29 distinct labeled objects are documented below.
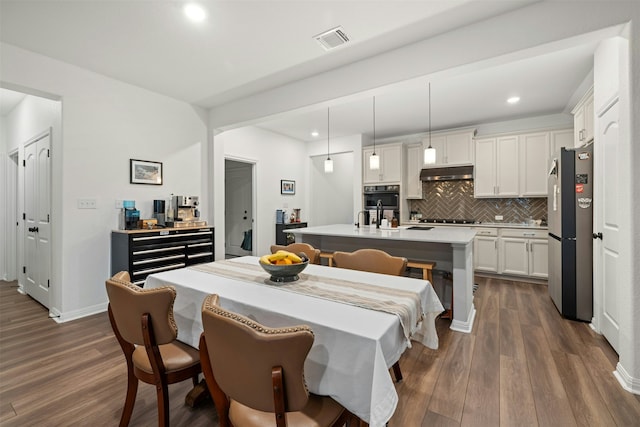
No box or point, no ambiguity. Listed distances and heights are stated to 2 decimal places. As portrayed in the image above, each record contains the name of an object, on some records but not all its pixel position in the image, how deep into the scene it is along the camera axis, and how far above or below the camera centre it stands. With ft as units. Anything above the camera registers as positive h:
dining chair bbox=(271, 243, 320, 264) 7.81 -1.06
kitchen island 9.02 -1.24
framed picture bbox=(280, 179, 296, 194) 20.21 +1.80
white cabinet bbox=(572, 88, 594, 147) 10.19 +3.40
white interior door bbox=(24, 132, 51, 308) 11.21 -0.21
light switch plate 10.36 +0.33
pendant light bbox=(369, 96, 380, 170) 13.28 +2.29
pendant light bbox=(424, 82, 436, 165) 11.56 +2.22
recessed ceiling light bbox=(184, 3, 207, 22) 7.14 +5.02
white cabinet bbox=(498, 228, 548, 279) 14.35 -2.07
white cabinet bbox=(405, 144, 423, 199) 18.44 +2.54
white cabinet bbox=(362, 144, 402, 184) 18.45 +2.98
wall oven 18.43 +1.03
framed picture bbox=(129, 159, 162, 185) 11.78 +1.68
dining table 3.28 -1.39
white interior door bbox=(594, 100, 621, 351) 7.37 -0.35
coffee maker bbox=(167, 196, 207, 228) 12.20 +0.02
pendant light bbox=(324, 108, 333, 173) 14.65 +2.31
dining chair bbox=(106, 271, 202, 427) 4.04 -1.84
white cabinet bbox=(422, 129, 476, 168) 16.70 +3.78
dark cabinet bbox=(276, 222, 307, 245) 19.51 -1.53
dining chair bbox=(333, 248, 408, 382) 6.55 -1.20
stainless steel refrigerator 9.45 -0.68
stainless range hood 16.78 +2.25
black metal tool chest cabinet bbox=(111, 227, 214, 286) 10.30 -1.42
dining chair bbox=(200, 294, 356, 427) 2.80 -1.62
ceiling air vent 8.11 +5.00
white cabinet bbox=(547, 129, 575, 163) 14.29 +3.53
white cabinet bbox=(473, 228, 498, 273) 15.55 -2.08
